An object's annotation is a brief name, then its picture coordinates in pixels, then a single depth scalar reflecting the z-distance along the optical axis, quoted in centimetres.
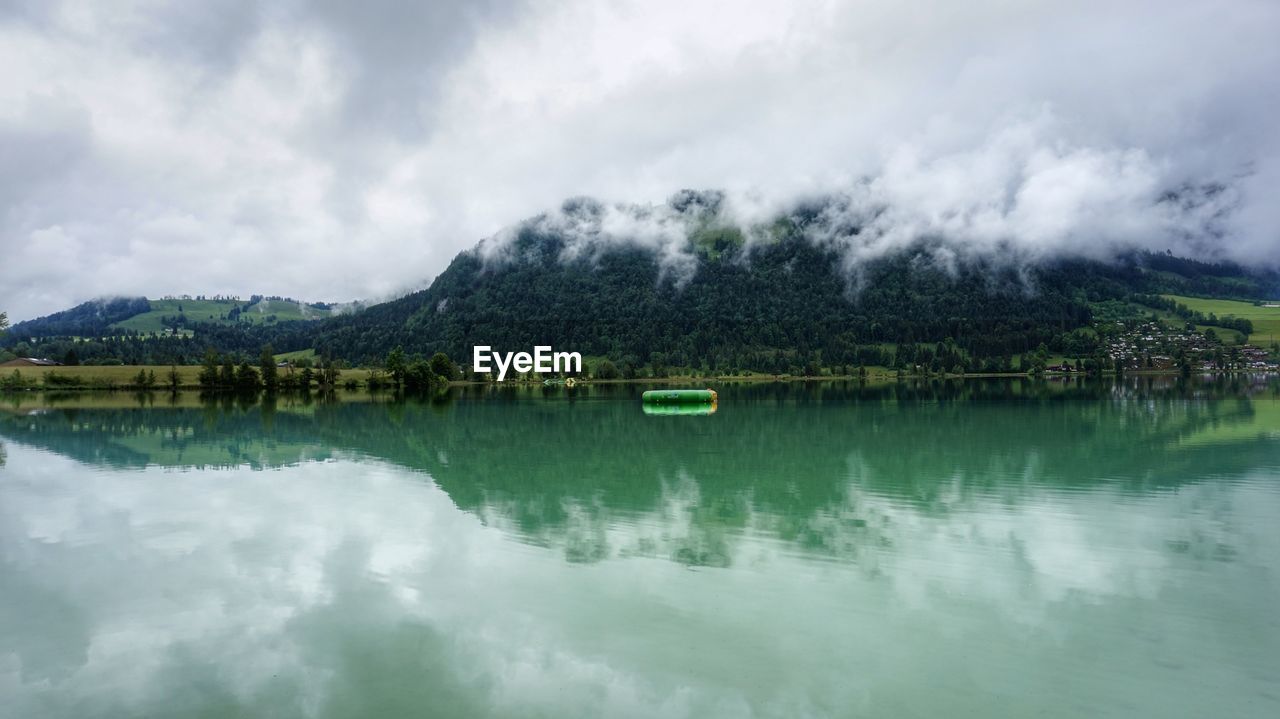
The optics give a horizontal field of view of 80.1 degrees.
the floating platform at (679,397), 9488
